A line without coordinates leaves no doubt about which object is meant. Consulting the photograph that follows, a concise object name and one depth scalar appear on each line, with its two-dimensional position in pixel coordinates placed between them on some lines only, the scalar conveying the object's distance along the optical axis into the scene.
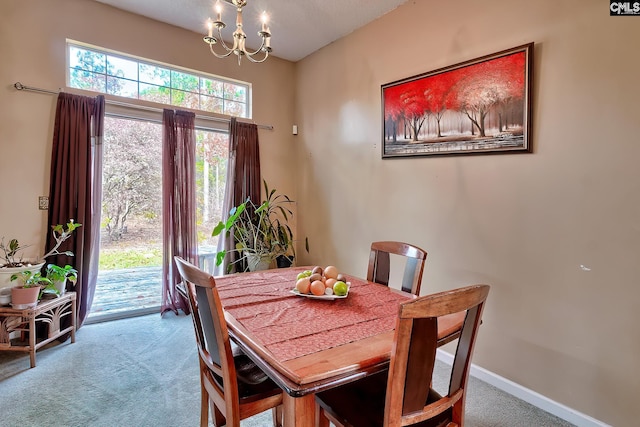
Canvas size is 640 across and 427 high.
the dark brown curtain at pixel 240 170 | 3.88
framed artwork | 2.15
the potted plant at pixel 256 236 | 3.74
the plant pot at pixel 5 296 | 2.48
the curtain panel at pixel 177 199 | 3.42
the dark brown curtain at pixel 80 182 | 2.90
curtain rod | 2.76
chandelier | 1.94
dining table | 1.04
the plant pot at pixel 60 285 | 2.72
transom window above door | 3.10
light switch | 2.89
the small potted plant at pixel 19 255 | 2.52
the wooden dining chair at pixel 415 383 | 0.99
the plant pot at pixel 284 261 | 3.96
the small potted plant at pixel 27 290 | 2.44
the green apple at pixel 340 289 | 1.72
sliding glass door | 3.32
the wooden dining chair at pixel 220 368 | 1.24
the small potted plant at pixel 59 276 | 2.65
